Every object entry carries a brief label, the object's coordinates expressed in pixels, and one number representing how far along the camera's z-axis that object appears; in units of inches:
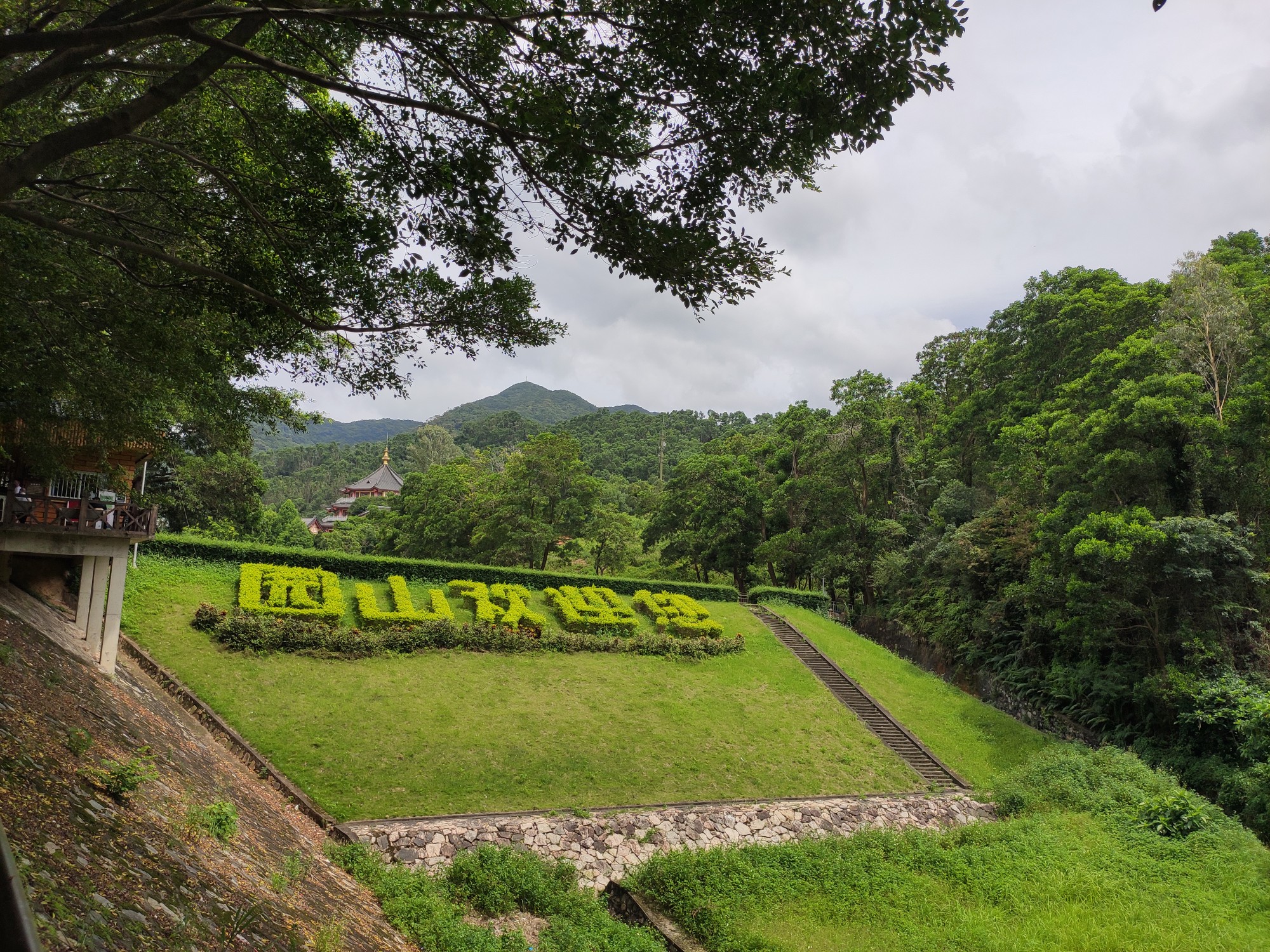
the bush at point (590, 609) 895.1
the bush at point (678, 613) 946.1
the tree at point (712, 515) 1417.3
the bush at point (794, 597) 1200.8
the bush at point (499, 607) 851.3
